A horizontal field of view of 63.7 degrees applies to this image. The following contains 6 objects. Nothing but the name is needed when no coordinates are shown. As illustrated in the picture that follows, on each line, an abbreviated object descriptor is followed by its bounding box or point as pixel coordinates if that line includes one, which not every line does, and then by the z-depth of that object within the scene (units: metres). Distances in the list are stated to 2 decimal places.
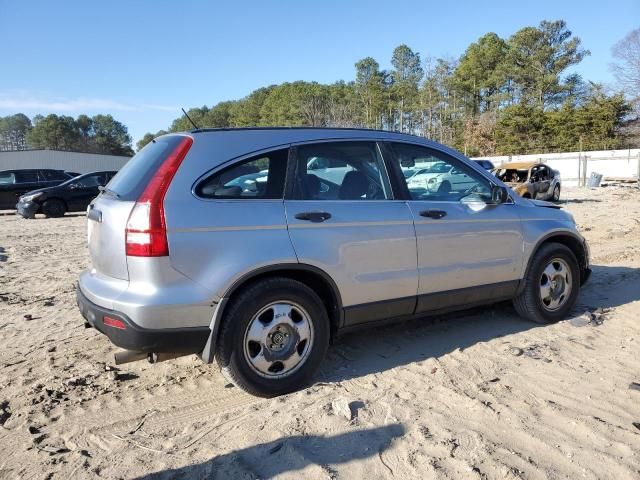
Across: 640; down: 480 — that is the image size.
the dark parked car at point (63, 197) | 16.12
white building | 43.69
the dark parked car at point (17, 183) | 18.42
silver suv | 3.07
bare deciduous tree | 44.87
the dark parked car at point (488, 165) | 19.67
